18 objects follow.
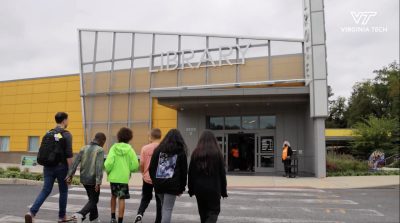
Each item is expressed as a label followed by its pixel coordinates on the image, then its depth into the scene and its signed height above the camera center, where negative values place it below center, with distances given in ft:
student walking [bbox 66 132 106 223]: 22.77 -1.12
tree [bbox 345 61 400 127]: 224.94 +31.16
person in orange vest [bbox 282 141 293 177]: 60.44 -0.71
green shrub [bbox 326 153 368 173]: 64.85 -1.84
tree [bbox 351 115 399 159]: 115.75 +4.54
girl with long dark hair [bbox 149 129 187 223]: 18.47 -0.82
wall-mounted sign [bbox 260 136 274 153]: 71.82 +1.60
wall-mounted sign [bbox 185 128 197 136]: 75.10 +4.16
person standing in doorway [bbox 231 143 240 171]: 74.10 -0.58
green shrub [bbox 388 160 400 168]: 83.95 -2.20
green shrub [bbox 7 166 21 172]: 53.83 -2.34
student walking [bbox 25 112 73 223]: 22.11 -0.34
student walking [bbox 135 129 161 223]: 23.39 -0.82
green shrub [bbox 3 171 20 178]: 48.15 -2.75
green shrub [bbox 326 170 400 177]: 60.69 -2.95
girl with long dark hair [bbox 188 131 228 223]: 17.03 -1.04
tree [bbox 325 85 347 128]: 264.15 +28.88
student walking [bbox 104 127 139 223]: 22.85 -0.84
